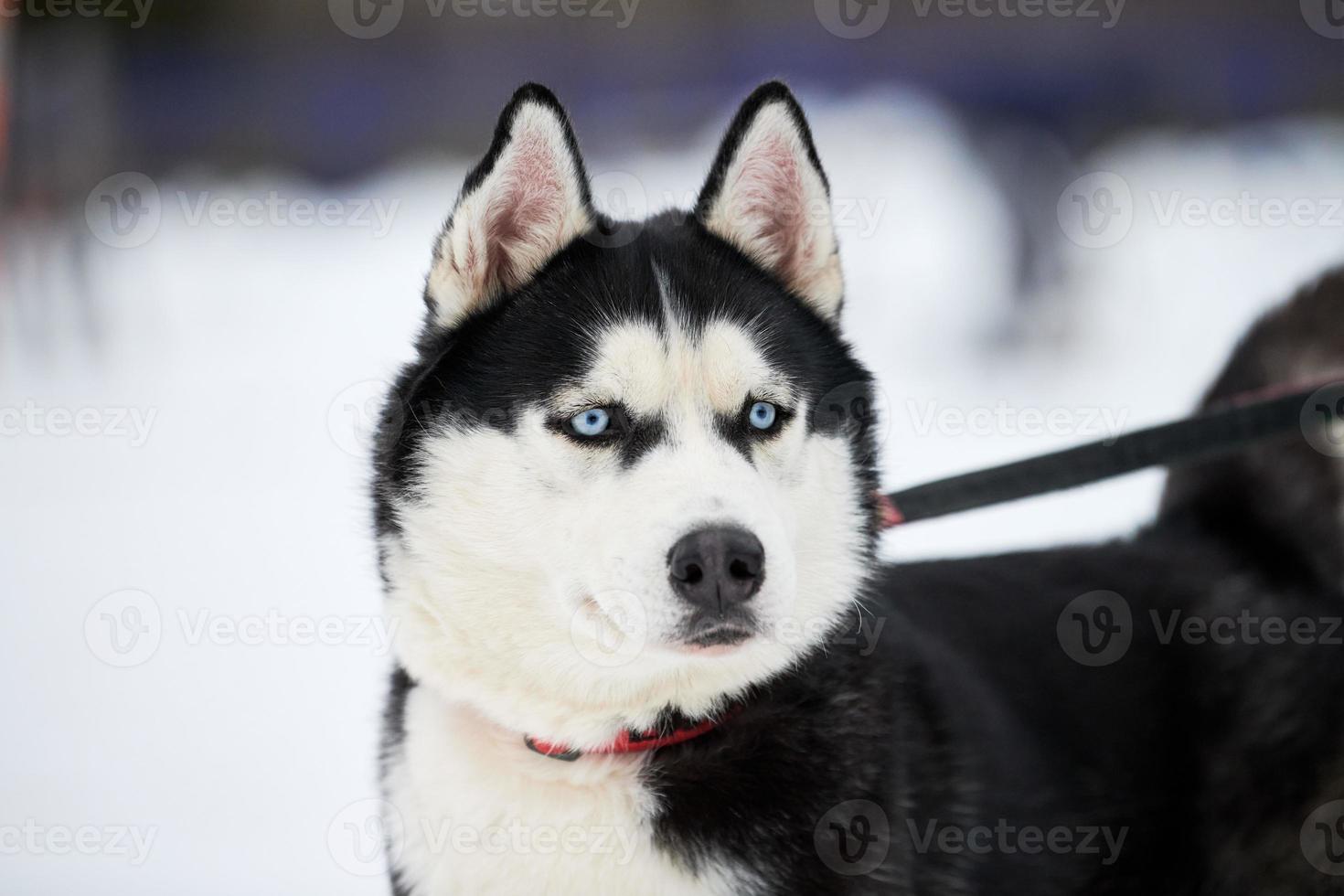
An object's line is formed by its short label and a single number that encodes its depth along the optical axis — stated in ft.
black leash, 6.92
